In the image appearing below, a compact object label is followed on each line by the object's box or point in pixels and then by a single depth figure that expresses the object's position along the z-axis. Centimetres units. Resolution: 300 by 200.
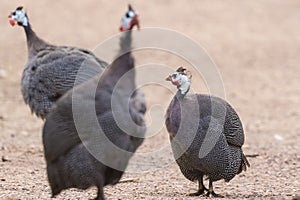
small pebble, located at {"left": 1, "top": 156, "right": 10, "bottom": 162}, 1467
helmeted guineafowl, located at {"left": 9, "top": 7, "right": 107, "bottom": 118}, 1530
